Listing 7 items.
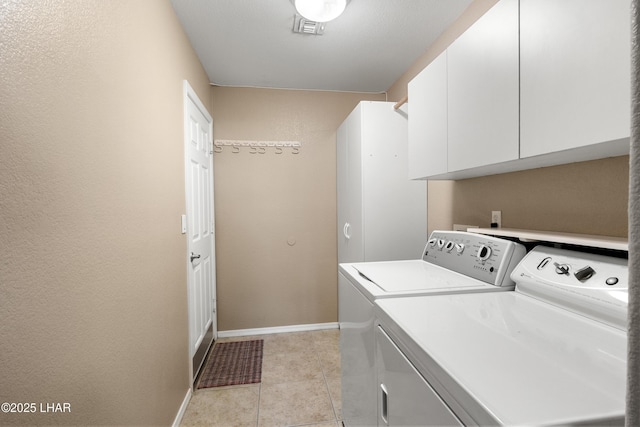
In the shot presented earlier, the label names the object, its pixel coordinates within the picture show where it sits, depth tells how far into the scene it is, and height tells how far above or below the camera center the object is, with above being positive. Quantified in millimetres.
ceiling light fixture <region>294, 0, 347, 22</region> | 1697 +1122
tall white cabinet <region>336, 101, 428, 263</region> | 2262 +89
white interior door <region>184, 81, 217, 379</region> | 2088 -186
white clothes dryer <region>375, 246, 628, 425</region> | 536 -342
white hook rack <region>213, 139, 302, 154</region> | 2914 +589
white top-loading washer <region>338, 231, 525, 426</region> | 1156 -328
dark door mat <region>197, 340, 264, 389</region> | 2217 -1297
